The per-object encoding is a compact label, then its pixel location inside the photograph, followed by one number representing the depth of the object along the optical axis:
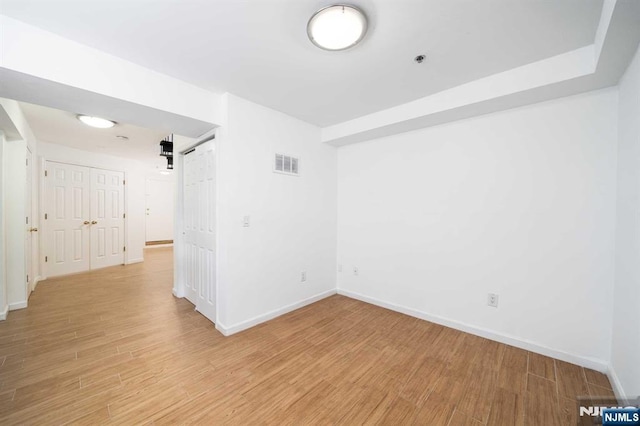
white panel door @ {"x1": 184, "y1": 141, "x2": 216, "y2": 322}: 2.72
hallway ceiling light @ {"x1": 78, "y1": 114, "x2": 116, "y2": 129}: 3.14
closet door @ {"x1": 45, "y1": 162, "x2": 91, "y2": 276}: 4.43
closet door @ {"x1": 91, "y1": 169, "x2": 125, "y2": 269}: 5.06
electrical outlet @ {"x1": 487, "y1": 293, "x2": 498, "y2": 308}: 2.37
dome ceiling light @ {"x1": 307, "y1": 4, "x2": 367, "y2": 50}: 1.41
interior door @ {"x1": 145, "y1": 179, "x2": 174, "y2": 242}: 7.58
